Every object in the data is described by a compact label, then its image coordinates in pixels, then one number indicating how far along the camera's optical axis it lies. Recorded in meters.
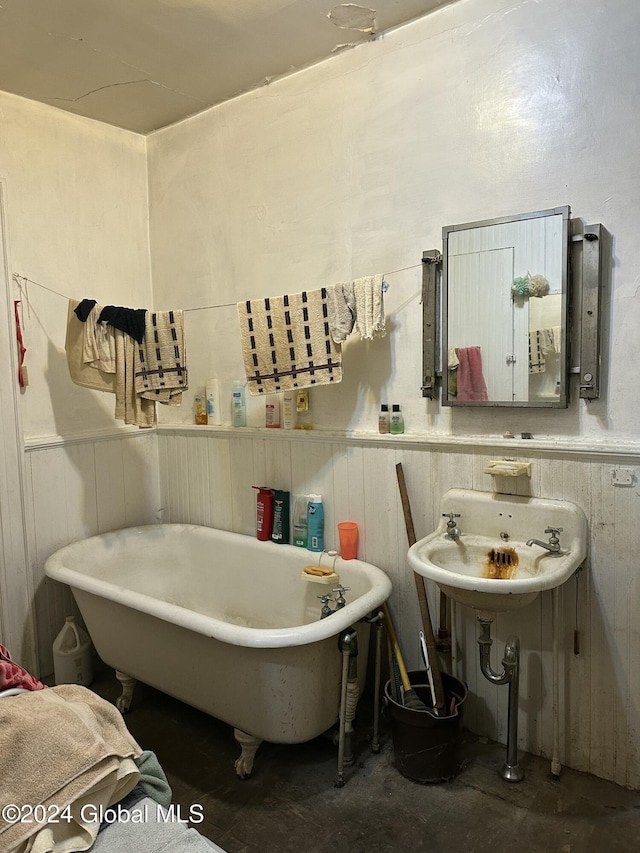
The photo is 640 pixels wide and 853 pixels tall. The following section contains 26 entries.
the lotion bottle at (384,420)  2.26
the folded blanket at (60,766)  1.00
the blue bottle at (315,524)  2.43
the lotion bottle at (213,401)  2.84
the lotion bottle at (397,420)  2.23
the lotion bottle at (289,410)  2.52
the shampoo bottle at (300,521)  2.48
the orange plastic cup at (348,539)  2.32
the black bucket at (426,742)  1.87
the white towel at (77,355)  2.41
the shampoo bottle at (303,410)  2.48
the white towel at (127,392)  2.48
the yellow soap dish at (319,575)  2.20
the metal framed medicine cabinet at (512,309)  1.81
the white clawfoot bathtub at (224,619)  1.81
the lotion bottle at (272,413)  2.59
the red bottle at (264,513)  2.56
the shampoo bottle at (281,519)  2.53
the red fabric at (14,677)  1.29
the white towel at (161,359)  2.47
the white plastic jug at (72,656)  2.48
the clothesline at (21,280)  2.50
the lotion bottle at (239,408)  2.74
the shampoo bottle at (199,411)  2.89
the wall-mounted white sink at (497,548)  1.69
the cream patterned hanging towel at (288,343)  2.17
